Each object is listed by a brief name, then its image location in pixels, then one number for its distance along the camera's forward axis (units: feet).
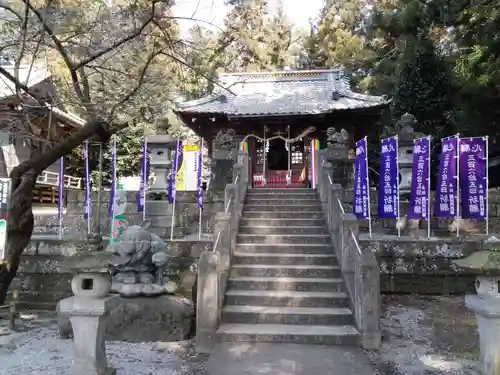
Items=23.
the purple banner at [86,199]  36.42
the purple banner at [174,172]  35.47
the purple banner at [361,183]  32.50
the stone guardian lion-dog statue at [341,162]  41.22
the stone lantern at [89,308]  15.39
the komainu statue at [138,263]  21.98
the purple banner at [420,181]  30.71
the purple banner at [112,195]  35.76
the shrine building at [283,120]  50.08
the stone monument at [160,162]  38.24
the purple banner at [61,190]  36.11
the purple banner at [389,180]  31.81
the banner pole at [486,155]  29.92
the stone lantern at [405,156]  35.86
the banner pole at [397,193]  31.58
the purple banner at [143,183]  36.01
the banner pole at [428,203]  30.55
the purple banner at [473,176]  30.19
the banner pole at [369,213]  32.28
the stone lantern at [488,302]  14.57
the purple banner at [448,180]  30.68
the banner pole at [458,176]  30.50
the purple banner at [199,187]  34.96
